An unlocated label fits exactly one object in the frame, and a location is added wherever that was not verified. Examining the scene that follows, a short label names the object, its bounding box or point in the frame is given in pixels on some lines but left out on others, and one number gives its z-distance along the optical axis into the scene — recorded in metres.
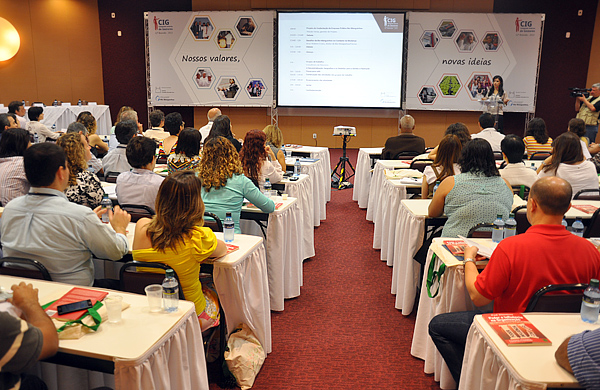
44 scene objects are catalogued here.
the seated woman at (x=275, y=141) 5.42
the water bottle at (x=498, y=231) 2.91
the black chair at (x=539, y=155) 5.82
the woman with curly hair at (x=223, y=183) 3.48
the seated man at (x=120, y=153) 4.85
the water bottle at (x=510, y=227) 2.99
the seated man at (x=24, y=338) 1.45
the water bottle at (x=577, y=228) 3.05
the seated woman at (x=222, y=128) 4.93
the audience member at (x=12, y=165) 3.70
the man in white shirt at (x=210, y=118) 6.97
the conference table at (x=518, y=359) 1.67
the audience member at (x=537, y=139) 6.02
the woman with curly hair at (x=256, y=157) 4.27
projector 7.99
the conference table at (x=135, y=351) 1.76
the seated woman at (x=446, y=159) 3.96
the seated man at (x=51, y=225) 2.33
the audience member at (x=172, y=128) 5.46
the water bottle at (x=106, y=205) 3.27
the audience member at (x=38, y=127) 7.27
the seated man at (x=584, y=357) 1.55
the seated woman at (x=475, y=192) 3.20
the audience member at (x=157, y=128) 6.78
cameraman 8.35
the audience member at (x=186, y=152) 4.27
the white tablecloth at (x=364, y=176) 6.89
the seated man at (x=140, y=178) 3.38
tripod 8.20
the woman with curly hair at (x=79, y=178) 3.41
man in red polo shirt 2.12
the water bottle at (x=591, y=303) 1.98
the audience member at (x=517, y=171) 4.04
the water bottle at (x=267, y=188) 4.15
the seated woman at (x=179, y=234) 2.41
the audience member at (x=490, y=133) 6.45
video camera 8.37
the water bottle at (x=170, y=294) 2.09
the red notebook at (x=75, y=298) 1.96
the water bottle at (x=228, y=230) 2.94
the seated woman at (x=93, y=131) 6.11
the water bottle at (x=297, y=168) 5.47
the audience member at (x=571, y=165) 4.15
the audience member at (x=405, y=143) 6.34
